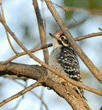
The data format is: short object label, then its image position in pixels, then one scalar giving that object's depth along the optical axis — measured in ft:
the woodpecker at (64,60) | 16.74
